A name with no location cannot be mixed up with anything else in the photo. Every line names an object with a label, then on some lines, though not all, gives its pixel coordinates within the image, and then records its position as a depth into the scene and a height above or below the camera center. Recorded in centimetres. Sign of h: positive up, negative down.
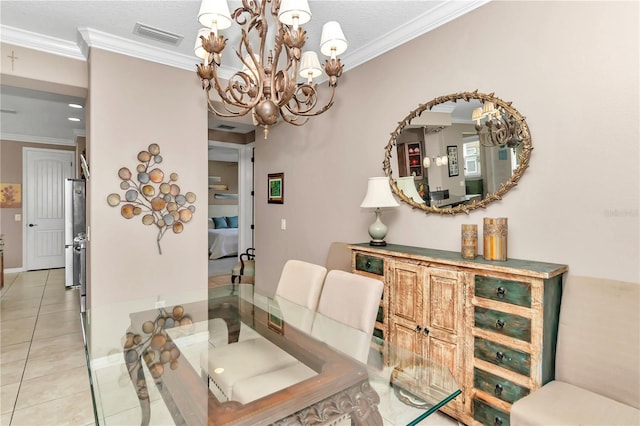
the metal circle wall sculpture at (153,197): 304 +10
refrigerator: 502 -30
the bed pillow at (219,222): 903 -37
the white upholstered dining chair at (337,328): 152 -65
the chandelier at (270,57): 161 +81
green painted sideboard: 168 -63
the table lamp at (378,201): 262 +7
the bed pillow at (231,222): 930 -37
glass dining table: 113 -70
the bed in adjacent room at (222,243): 755 -78
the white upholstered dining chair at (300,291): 210 -57
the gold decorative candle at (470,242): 207 -20
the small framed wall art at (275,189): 420 +26
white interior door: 667 +5
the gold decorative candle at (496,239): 198 -17
